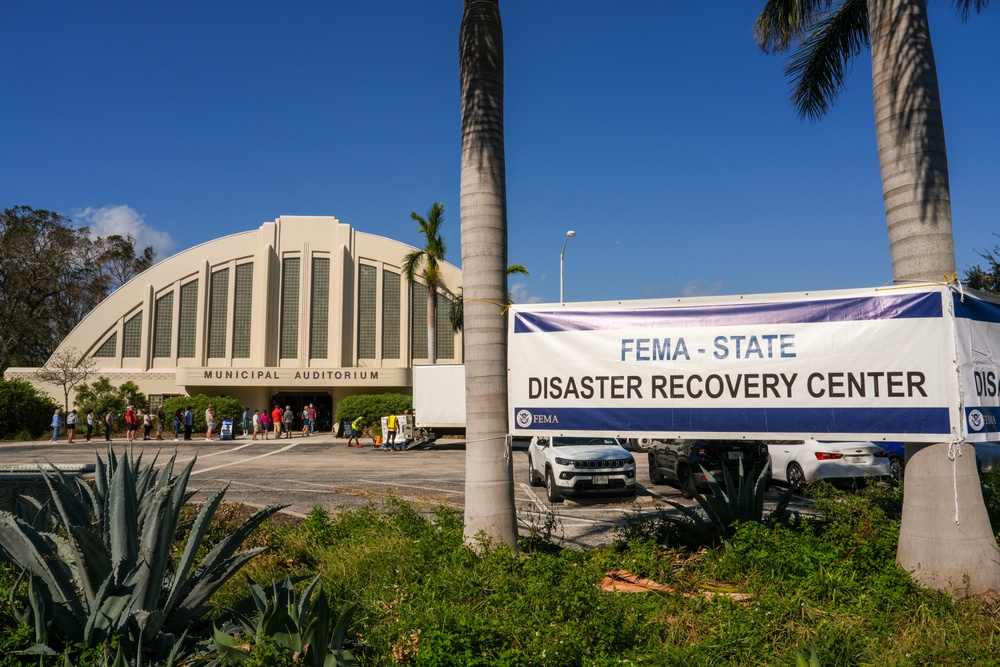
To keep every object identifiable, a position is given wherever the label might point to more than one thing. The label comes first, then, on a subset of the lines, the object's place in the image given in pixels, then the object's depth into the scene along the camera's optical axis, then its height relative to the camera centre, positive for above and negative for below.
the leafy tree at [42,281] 44.78 +8.75
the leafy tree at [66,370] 36.66 +1.77
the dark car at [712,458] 13.14 -1.27
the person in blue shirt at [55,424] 30.70 -1.05
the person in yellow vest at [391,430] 26.34 -1.30
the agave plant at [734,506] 7.14 -1.22
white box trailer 25.39 -0.01
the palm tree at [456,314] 37.22 +4.70
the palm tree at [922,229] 5.61 +1.49
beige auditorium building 40.16 +5.04
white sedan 13.41 -1.39
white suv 12.24 -1.43
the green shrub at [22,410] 31.59 -0.40
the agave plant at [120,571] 4.05 -1.10
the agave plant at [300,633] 3.95 -1.42
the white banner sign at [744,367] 5.89 +0.25
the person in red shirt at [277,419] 33.94 -1.04
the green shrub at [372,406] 35.12 -0.45
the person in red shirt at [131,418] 29.76 -0.83
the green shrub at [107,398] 34.94 +0.13
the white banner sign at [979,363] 5.80 +0.25
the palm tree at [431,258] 34.97 +7.40
